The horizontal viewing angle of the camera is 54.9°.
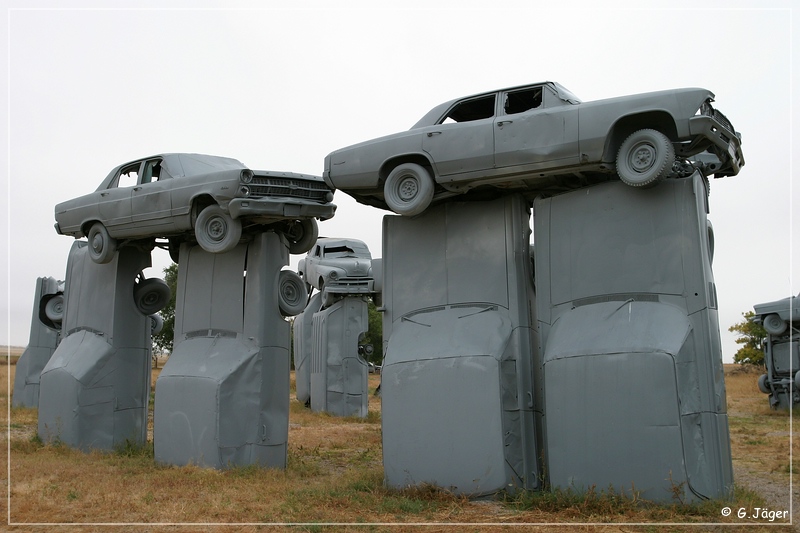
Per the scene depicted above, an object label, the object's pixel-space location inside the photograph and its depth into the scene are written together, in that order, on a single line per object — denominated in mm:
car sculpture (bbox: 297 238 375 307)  23750
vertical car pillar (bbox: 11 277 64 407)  24922
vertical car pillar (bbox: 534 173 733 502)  8445
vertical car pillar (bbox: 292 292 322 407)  26109
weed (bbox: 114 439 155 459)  14227
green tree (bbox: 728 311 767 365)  42312
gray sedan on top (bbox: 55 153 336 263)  12016
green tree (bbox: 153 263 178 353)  42844
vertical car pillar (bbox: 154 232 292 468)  12062
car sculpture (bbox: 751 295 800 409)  22328
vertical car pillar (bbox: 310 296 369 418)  23562
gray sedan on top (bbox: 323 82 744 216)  8945
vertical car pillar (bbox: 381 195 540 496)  9602
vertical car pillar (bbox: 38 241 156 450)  14555
